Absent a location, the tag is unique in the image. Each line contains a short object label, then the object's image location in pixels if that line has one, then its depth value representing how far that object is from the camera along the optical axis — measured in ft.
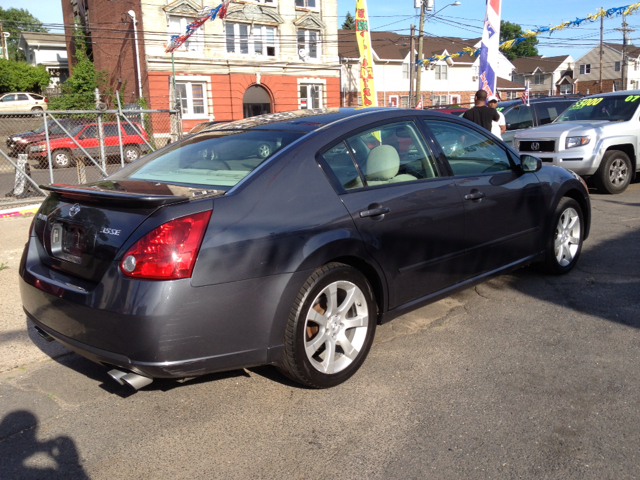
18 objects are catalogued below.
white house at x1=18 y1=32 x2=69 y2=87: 162.61
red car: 48.24
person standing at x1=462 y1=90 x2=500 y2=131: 29.45
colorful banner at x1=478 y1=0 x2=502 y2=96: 39.04
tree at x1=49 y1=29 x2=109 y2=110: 110.52
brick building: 104.22
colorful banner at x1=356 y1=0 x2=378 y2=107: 39.34
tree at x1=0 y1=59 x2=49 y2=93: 136.46
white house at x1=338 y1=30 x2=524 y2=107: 146.20
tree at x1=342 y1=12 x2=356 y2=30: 242.58
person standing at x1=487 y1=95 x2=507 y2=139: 29.71
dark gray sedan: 9.11
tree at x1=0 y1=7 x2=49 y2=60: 229.62
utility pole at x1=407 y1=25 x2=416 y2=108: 117.85
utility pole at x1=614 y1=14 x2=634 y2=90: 163.54
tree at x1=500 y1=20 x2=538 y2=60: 277.85
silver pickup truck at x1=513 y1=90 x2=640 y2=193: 31.76
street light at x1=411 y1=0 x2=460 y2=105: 107.69
